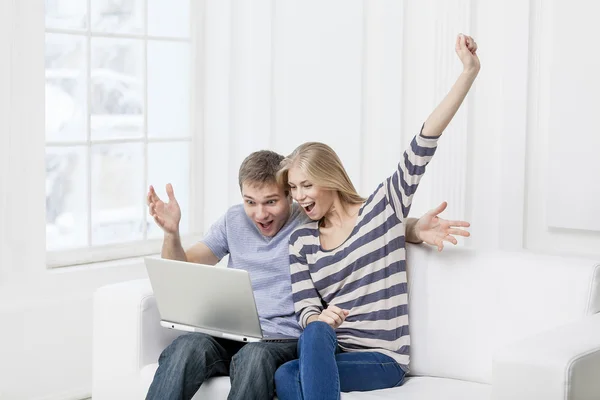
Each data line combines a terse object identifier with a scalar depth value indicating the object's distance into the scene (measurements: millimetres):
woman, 4160
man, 4066
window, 6282
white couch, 4059
